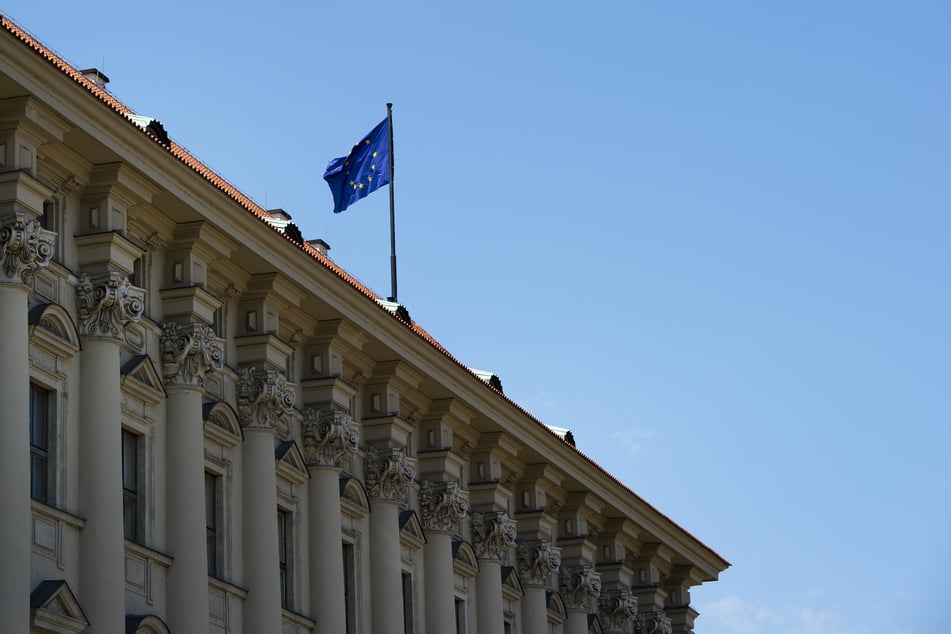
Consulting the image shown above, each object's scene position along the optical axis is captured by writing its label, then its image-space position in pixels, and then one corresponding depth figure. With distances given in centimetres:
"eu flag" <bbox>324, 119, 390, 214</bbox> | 5094
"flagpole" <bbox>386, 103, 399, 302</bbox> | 5591
